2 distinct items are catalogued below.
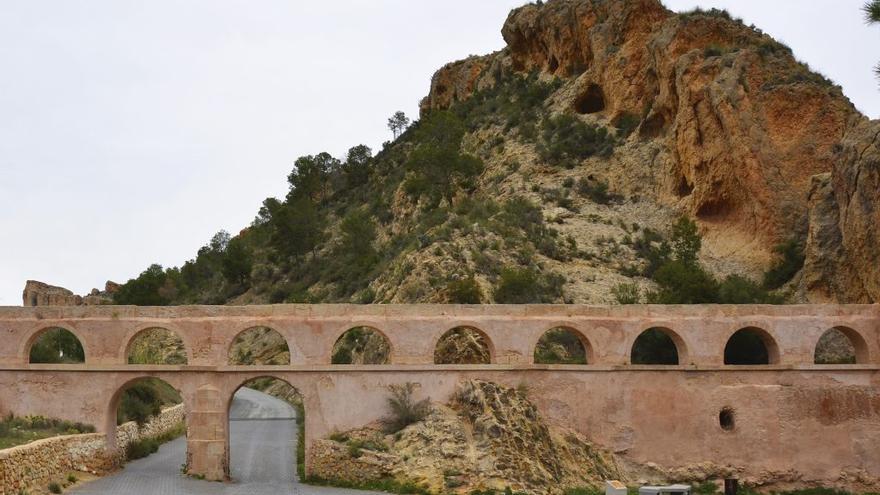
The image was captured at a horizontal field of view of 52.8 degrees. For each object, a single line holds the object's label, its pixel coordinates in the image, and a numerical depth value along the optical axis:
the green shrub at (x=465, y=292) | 29.91
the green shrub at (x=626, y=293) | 31.33
